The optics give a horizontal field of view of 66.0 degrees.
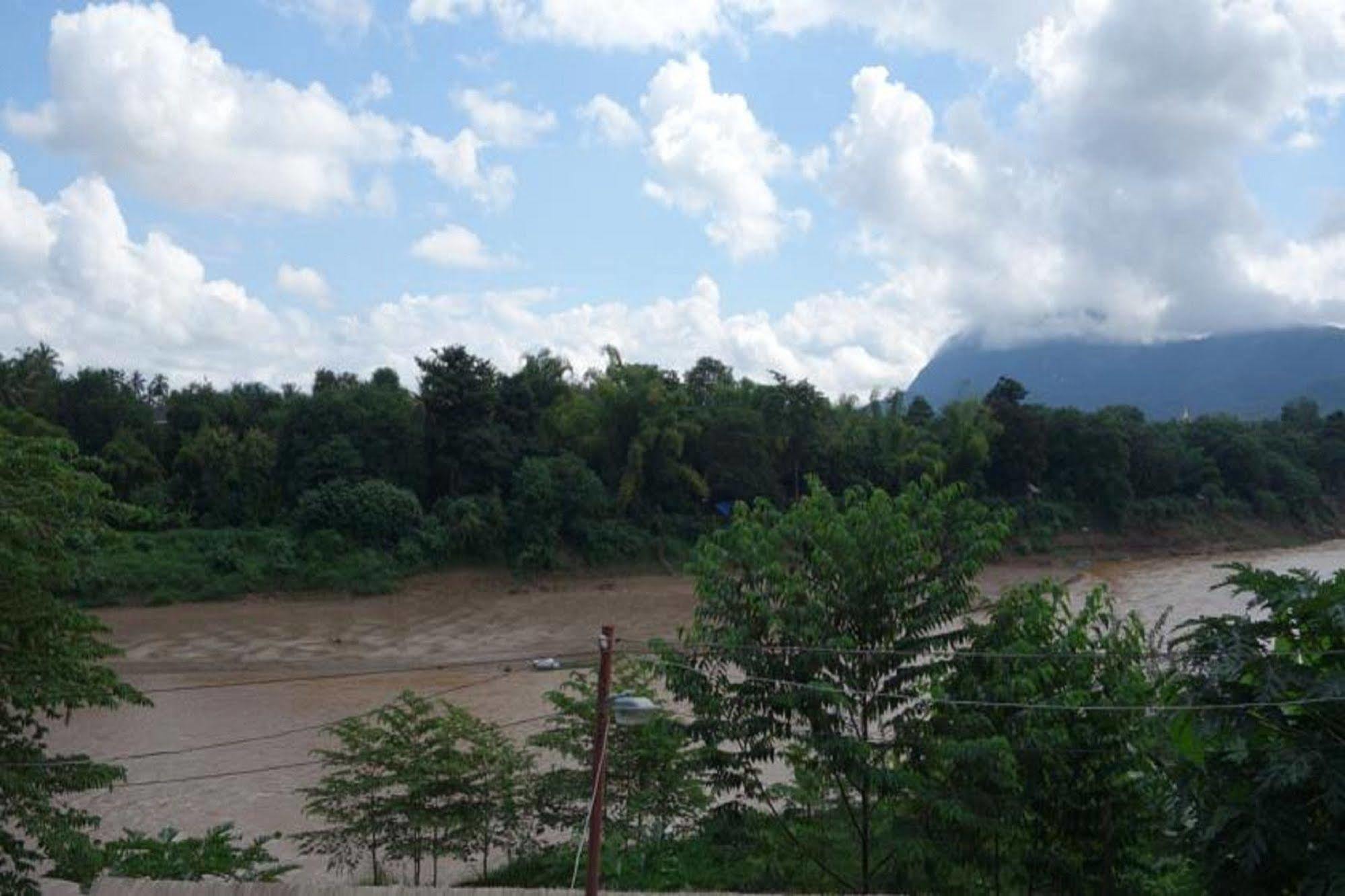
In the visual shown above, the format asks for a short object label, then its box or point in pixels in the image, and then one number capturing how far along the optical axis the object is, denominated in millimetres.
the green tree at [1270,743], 6121
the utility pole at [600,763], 6984
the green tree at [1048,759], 9164
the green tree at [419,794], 11945
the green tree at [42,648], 9227
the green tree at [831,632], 9664
